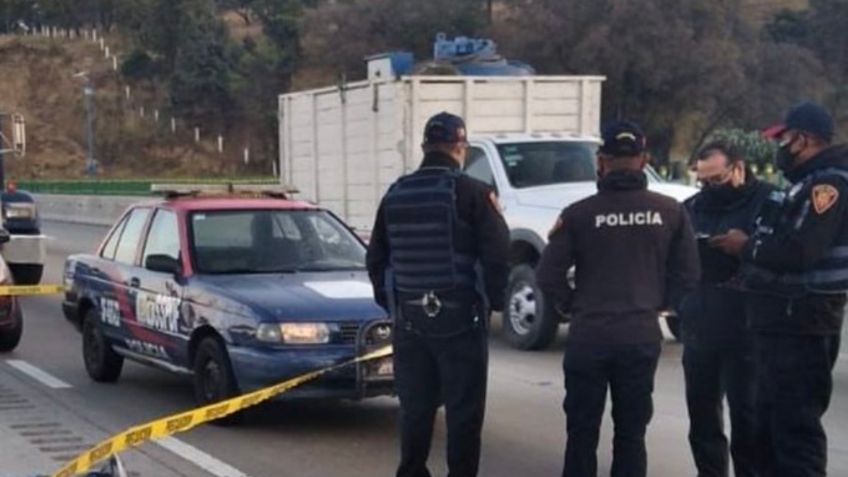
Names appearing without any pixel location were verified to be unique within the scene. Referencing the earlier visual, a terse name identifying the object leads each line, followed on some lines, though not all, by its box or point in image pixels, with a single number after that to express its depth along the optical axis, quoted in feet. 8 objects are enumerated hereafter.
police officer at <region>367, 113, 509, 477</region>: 20.06
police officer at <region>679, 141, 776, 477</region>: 21.20
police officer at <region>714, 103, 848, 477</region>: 18.89
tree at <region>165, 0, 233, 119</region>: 272.51
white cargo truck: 41.63
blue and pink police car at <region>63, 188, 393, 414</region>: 27.35
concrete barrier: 117.08
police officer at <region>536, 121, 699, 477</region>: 18.74
